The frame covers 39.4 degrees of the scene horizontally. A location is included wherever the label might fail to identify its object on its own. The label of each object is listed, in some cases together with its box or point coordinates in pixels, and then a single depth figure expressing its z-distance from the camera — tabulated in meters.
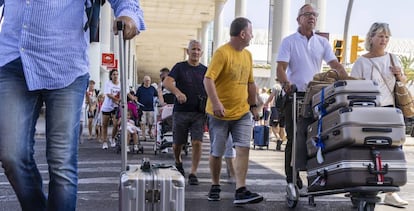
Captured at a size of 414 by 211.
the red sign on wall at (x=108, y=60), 25.19
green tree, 58.88
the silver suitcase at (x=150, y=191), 2.88
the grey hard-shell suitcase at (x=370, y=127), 4.39
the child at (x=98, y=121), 15.59
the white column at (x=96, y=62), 25.52
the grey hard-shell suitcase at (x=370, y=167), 4.39
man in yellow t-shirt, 5.95
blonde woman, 5.93
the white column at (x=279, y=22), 28.45
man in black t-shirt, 7.95
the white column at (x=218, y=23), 44.94
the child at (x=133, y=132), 11.85
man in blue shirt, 2.95
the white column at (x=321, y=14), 25.89
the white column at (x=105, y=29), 28.28
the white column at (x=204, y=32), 58.03
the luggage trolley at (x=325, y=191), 4.38
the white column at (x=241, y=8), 37.06
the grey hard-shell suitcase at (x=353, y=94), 4.59
